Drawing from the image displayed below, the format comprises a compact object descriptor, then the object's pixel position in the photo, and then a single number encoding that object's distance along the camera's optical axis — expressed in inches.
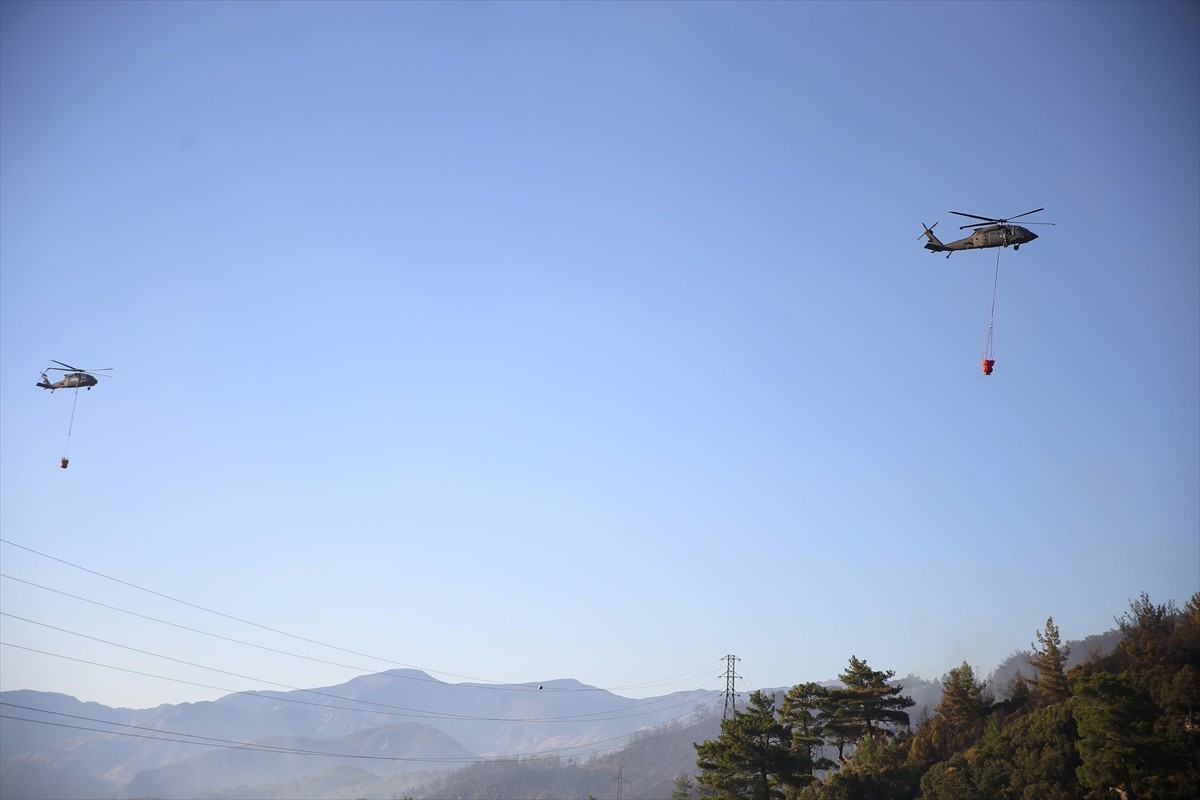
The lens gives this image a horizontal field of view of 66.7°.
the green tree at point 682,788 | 5876.0
